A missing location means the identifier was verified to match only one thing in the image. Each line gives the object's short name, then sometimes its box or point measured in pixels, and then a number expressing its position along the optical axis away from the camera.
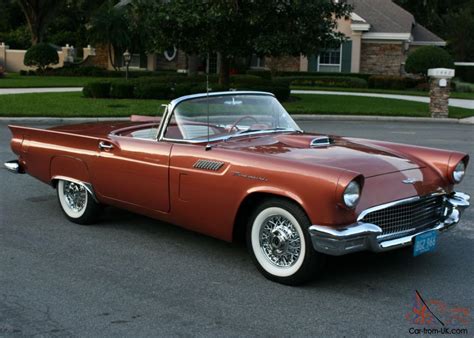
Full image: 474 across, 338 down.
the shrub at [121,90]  22.19
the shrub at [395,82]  32.72
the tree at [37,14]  41.12
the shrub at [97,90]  21.91
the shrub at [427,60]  31.34
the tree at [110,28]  35.03
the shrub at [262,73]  33.24
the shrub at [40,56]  36.22
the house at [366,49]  35.91
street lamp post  29.61
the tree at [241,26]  19.97
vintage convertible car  4.32
